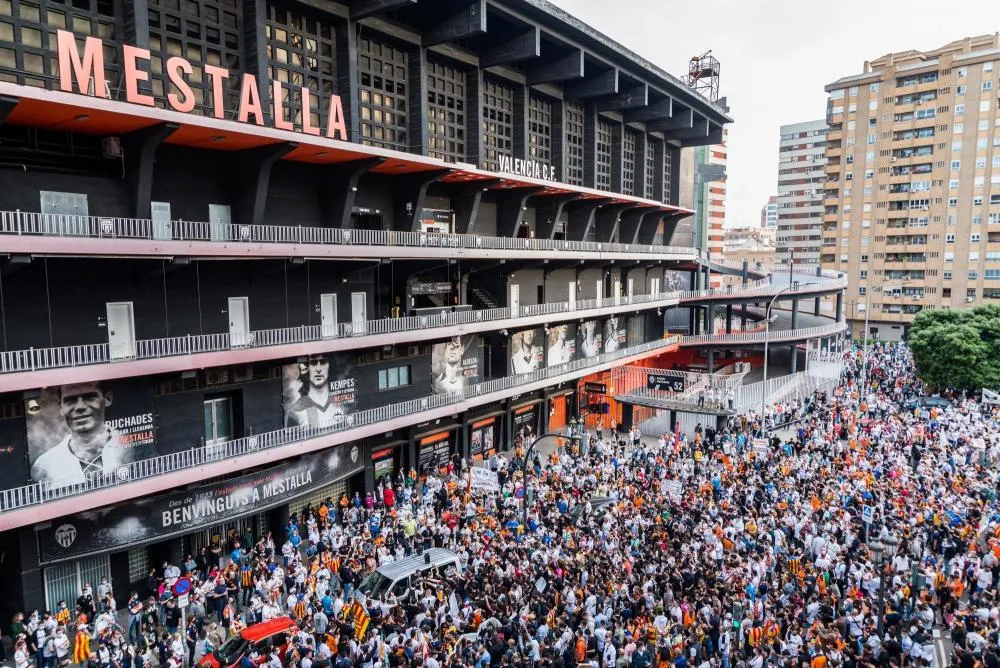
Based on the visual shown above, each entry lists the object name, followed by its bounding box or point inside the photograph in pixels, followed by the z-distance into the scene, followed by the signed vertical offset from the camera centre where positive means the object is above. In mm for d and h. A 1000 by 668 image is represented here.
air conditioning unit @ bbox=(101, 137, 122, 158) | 20125 +3867
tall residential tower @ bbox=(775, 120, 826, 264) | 136750 +15619
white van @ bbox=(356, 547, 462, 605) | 18875 -9021
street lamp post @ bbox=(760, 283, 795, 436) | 39991 -7943
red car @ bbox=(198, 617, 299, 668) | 15789 -9149
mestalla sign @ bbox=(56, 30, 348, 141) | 17797 +5769
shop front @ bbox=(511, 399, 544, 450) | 39772 -9646
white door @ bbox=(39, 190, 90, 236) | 18281 +1798
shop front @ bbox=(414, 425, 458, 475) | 32938 -9366
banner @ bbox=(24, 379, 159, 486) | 18953 -4784
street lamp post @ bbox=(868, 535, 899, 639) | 15979 -7587
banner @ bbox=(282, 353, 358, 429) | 25875 -4971
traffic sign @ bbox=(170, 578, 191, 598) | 18875 -9110
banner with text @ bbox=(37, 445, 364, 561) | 19266 -7828
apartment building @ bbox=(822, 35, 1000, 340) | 79375 +9992
